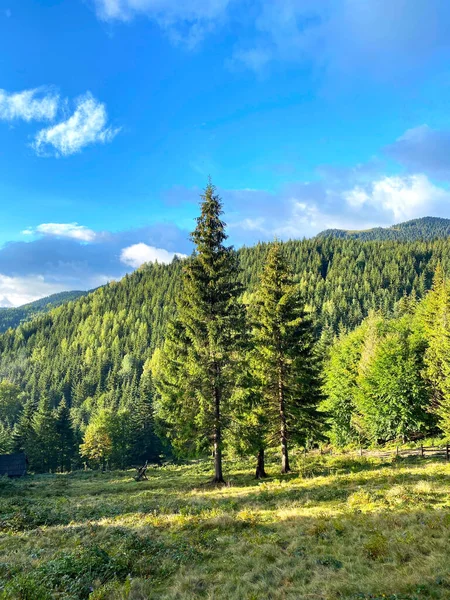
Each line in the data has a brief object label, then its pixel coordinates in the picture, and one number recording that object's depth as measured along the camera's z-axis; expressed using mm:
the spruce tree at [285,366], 22688
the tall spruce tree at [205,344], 20719
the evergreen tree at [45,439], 60500
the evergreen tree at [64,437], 62562
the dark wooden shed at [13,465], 49156
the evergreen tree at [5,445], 62094
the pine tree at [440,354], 30266
